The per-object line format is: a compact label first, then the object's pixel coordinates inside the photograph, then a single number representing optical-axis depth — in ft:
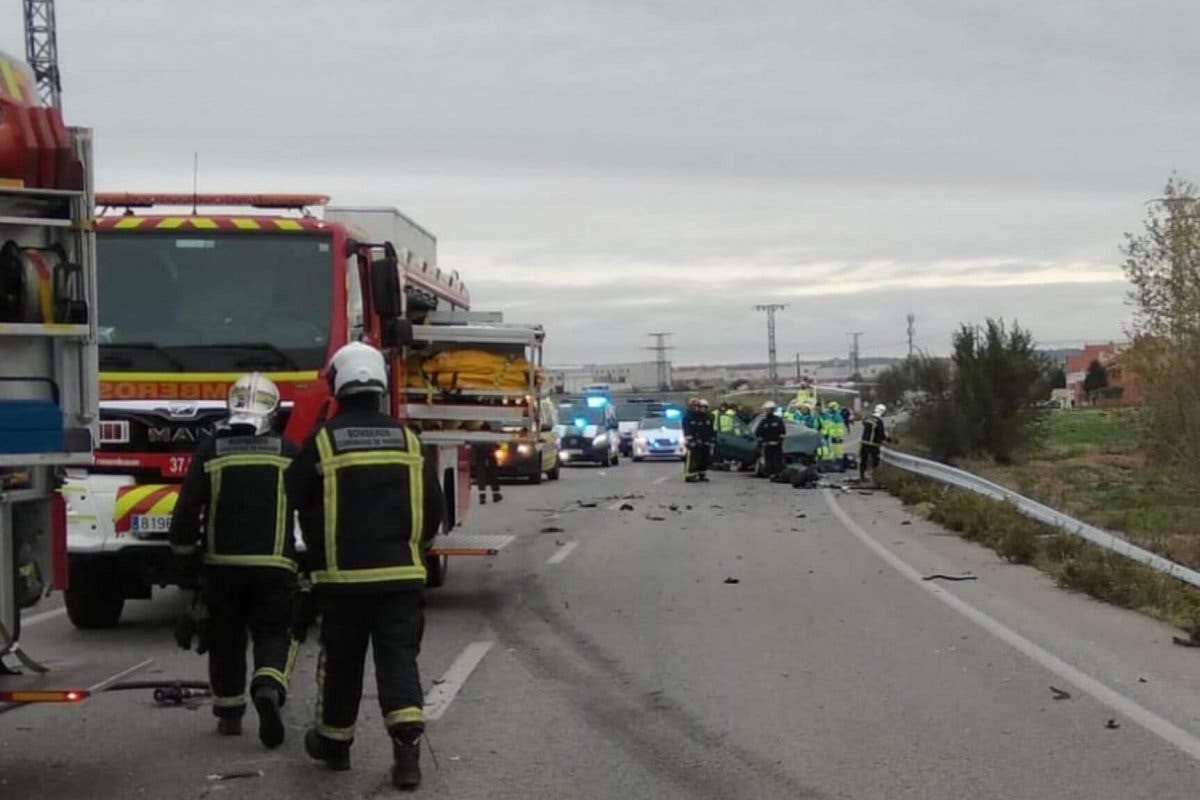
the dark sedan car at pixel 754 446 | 106.01
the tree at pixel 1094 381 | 338.21
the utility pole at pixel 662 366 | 420.36
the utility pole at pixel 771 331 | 431.02
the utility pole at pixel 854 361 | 556.72
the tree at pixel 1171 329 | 68.08
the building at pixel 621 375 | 432.25
